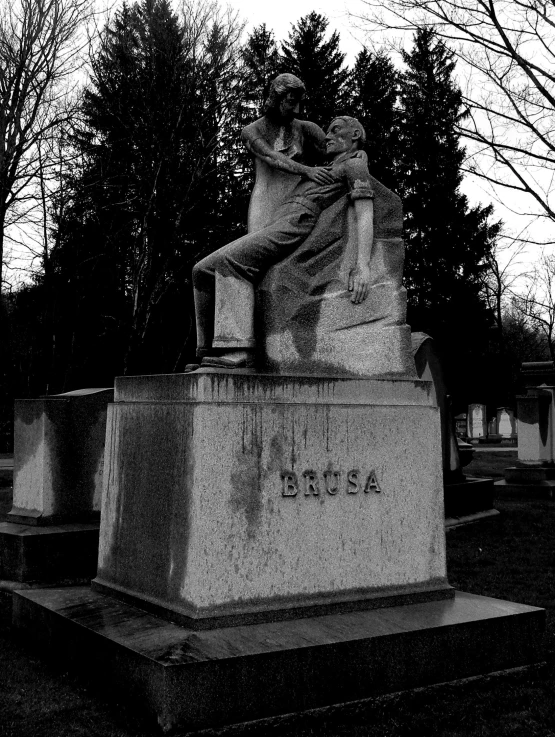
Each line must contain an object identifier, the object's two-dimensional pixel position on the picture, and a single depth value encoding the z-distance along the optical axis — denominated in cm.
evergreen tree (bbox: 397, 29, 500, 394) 3291
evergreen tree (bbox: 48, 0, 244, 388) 2062
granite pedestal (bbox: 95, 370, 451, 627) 441
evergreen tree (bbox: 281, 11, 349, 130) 2912
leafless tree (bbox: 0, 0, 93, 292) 1684
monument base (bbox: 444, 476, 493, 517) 1165
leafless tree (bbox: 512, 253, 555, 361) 4197
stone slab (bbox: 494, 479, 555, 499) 1506
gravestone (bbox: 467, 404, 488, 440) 4341
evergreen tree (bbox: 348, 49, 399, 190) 2539
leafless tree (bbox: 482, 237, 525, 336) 3622
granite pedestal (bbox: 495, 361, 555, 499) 1602
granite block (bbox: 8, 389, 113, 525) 746
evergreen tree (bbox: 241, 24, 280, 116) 2254
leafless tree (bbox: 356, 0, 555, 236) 1312
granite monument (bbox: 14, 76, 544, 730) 417
